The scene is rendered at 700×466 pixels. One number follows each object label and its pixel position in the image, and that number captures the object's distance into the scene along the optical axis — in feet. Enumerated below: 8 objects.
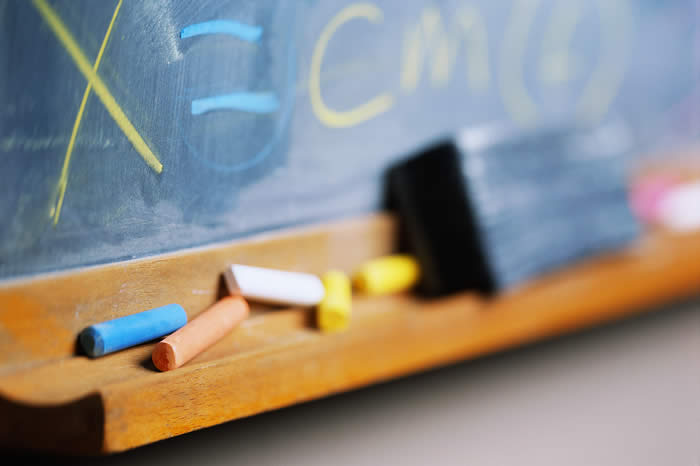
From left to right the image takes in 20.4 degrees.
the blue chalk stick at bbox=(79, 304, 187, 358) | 2.07
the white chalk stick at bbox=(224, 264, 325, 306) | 2.19
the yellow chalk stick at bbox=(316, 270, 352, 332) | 2.28
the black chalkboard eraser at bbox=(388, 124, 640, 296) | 2.41
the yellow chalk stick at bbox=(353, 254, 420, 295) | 2.39
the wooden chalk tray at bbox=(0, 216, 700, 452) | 2.05
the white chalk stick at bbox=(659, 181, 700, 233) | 2.87
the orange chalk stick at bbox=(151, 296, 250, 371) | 2.07
